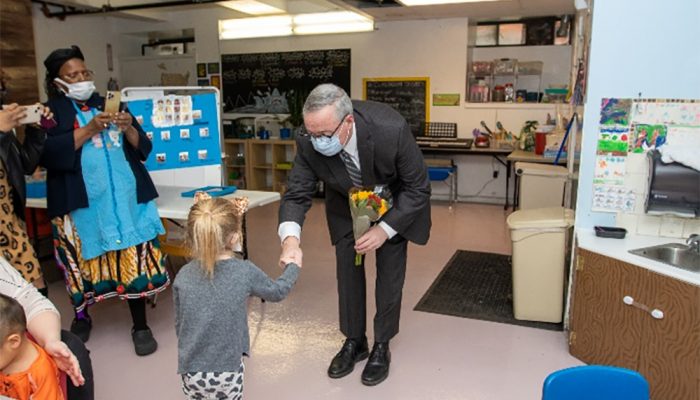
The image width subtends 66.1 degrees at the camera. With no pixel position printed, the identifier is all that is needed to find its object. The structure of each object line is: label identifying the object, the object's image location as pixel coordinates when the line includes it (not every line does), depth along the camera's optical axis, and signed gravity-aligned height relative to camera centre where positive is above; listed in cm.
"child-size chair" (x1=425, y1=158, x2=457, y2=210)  662 -85
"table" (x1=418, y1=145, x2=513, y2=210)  641 -57
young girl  174 -64
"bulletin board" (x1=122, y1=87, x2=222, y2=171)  371 -15
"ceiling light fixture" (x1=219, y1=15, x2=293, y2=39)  725 +102
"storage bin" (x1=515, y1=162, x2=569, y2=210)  464 -70
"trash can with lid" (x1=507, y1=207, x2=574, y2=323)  314 -93
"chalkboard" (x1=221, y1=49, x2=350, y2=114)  739 +36
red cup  589 -42
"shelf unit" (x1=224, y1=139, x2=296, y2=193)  740 -82
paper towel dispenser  264 -41
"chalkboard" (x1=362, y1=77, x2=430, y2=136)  711 +12
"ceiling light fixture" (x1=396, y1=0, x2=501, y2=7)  534 +101
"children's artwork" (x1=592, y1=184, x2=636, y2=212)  287 -50
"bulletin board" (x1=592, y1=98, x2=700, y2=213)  270 -17
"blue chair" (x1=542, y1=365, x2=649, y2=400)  137 -71
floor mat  346 -133
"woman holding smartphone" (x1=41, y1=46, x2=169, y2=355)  267 -49
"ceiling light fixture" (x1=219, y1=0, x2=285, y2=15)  649 +120
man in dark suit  221 -43
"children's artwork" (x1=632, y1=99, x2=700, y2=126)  269 -4
